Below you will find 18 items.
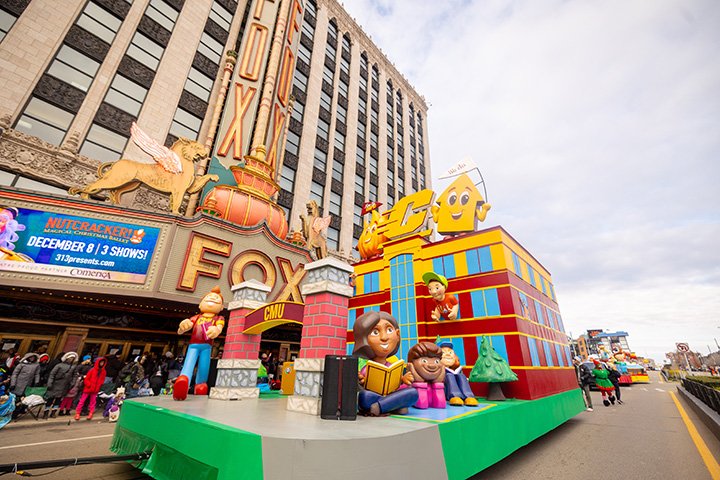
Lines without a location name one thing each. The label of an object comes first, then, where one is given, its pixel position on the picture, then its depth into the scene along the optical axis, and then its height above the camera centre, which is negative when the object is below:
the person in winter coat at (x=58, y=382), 9.03 -0.62
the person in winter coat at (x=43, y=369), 9.57 -0.28
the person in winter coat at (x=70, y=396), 9.34 -1.02
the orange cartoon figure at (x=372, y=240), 10.47 +4.16
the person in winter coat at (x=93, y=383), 9.24 -0.64
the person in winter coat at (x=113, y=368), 10.84 -0.23
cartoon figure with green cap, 7.41 +1.64
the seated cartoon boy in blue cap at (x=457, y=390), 5.37 -0.36
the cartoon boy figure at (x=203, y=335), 6.23 +0.55
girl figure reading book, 4.28 -0.02
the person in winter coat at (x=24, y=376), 8.84 -0.46
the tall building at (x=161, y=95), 12.45 +13.76
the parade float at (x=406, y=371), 2.84 -0.06
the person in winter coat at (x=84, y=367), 9.84 -0.20
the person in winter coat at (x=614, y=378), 12.84 -0.22
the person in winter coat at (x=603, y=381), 11.88 -0.32
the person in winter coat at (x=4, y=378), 8.99 -0.55
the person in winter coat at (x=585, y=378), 11.91 -0.23
